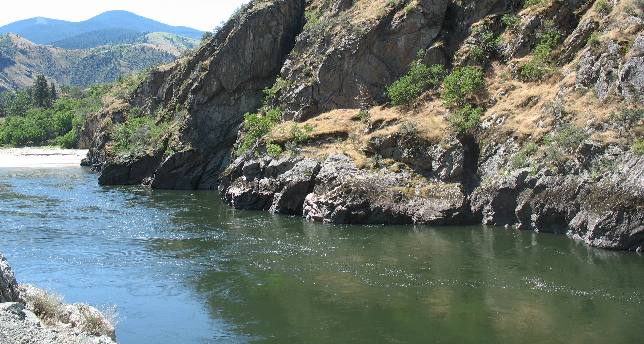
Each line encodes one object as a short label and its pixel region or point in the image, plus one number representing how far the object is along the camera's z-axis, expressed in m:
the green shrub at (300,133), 48.56
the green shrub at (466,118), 43.53
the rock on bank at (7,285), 12.13
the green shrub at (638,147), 32.38
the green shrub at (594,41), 40.94
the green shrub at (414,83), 49.50
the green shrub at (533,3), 50.13
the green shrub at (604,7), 43.69
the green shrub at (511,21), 50.44
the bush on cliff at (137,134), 68.81
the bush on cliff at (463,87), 46.53
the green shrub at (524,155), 38.44
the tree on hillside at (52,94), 158.65
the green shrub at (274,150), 47.97
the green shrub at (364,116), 49.81
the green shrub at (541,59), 44.97
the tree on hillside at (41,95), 155.25
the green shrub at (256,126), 53.09
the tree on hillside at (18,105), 154.50
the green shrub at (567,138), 36.03
